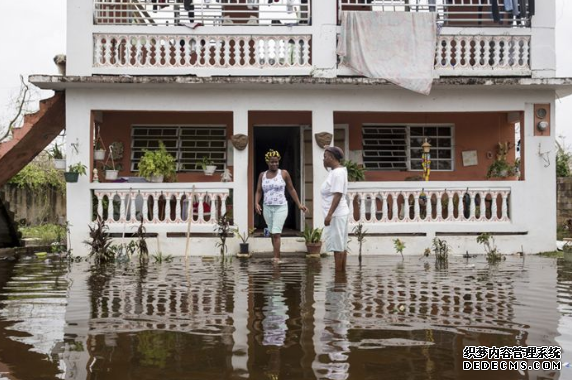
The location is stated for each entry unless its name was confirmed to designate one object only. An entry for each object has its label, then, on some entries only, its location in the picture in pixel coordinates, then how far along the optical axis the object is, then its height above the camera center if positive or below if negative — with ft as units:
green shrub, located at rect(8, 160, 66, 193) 61.44 +2.05
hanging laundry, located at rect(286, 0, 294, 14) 35.33 +11.19
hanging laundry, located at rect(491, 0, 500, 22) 36.25 +10.88
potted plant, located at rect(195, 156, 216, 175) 39.29 +2.12
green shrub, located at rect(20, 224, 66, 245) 47.52 -2.94
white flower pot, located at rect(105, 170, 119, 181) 36.58 +1.44
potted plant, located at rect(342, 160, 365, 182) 37.01 +1.53
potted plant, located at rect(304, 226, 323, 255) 33.71 -2.27
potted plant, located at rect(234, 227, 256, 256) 34.19 -2.23
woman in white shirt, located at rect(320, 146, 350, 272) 24.18 -0.20
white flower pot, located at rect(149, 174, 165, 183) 36.15 +1.18
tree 57.13 +9.19
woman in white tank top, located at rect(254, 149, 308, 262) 30.17 +0.10
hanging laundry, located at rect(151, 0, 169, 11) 36.74 +11.85
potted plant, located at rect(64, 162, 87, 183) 34.18 +1.47
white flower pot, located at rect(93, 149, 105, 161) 36.32 +2.58
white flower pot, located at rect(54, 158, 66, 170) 35.53 +2.03
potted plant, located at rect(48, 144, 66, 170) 35.48 +2.20
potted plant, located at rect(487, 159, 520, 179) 39.55 +1.74
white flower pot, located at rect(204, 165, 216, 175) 39.24 +1.84
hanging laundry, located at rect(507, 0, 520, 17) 35.94 +10.86
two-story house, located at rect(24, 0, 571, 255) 34.96 +6.20
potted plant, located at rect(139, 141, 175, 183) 35.78 +1.87
